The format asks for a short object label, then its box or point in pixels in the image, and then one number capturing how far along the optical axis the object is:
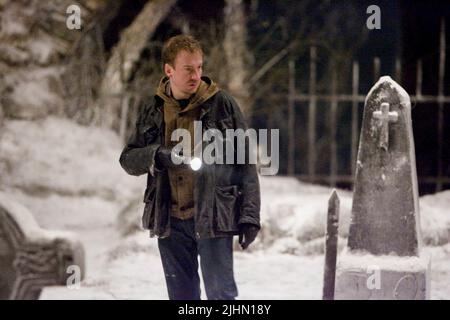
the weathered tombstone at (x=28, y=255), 8.83
